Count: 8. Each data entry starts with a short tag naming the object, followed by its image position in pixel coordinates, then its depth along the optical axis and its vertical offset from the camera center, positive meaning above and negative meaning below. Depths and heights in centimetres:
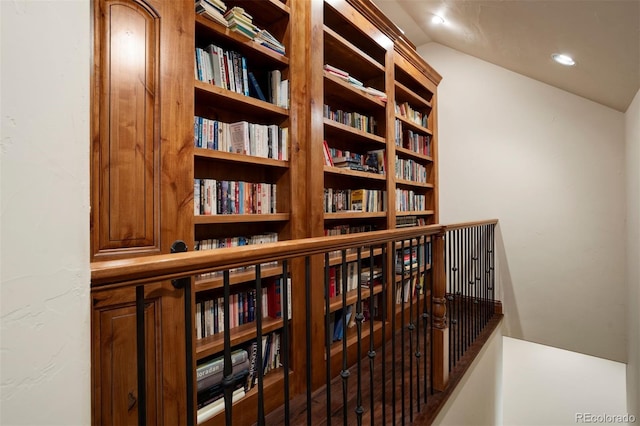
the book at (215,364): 149 -74
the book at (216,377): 149 -80
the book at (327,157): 228 +40
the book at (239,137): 170 +41
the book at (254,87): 179 +72
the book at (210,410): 145 -93
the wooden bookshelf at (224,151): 116 +32
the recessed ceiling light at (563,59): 227 +111
